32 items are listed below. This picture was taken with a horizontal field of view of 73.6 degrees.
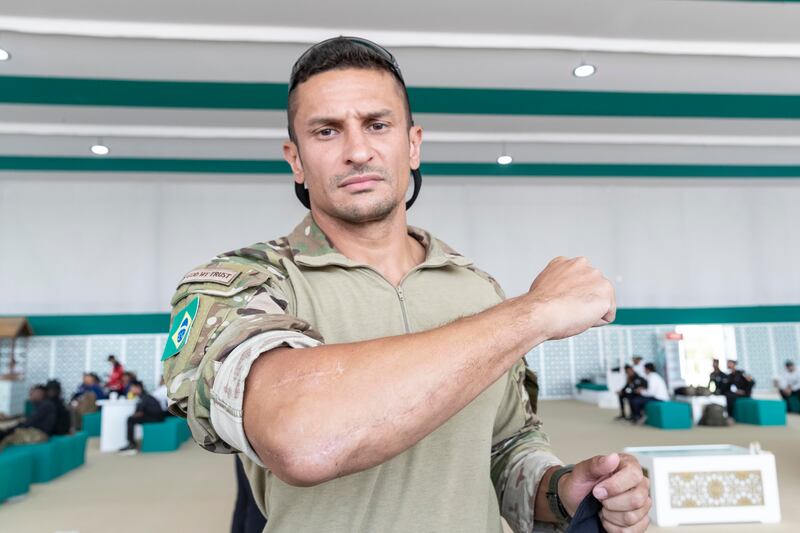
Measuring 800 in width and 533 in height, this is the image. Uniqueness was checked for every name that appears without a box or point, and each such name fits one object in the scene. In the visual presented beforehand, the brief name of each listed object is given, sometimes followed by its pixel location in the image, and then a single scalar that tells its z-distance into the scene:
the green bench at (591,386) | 12.97
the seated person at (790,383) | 11.02
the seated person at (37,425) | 6.25
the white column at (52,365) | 11.99
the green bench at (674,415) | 8.81
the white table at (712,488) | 4.20
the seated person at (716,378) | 10.37
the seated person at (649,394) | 9.66
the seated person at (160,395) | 9.16
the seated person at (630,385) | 9.92
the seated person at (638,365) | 11.87
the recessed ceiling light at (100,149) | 10.04
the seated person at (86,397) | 10.36
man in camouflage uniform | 0.61
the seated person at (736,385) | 10.01
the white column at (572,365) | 14.02
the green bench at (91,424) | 10.09
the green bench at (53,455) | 6.04
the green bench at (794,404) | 10.72
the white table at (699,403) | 9.30
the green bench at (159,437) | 8.34
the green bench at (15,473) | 5.07
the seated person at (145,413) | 8.48
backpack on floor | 8.98
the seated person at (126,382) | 10.30
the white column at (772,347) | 14.07
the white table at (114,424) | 8.59
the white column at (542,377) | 13.79
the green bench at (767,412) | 9.05
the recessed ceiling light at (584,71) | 7.14
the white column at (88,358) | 12.16
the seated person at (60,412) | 7.36
